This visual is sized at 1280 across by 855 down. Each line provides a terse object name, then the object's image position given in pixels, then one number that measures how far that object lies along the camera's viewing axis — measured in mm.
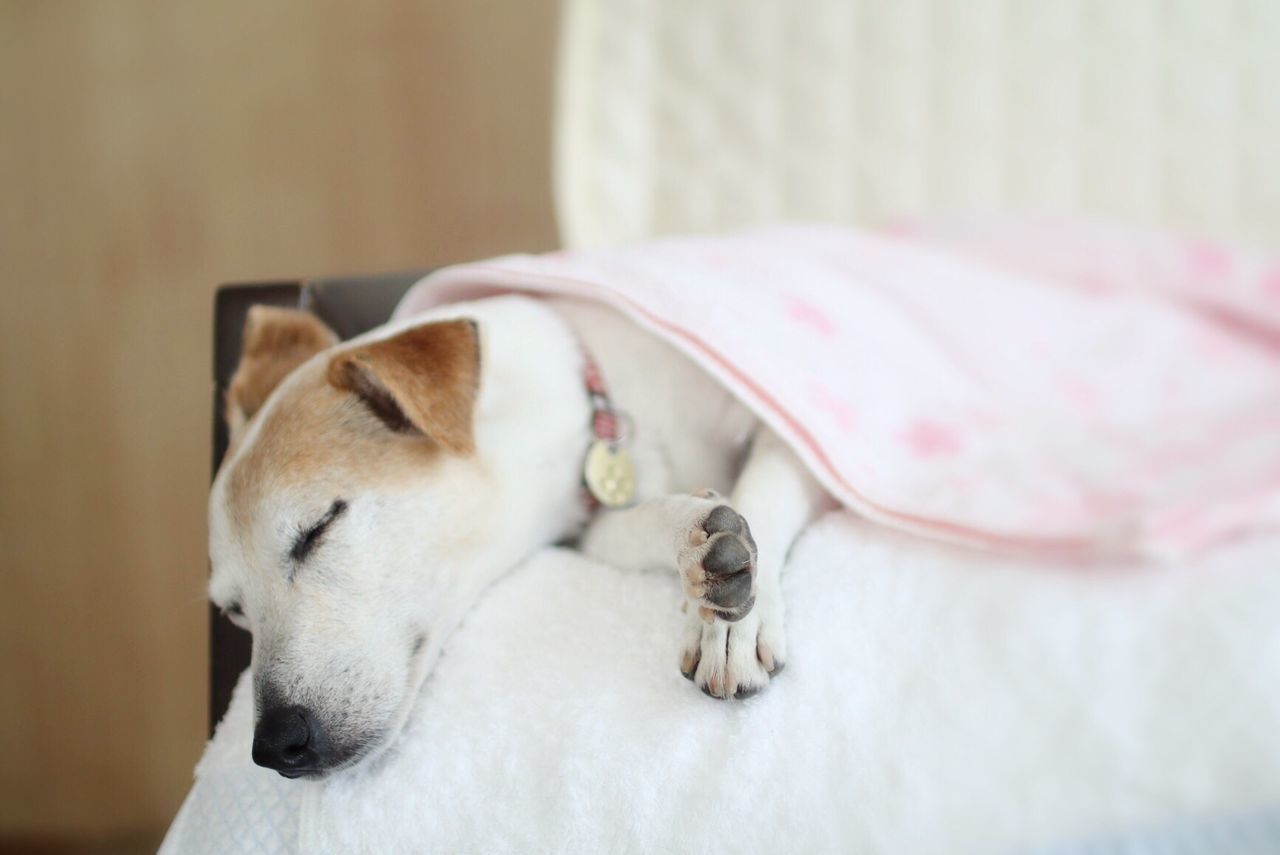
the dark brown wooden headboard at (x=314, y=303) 1101
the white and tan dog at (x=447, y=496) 713
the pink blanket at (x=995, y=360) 736
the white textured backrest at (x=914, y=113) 1550
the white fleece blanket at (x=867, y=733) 518
